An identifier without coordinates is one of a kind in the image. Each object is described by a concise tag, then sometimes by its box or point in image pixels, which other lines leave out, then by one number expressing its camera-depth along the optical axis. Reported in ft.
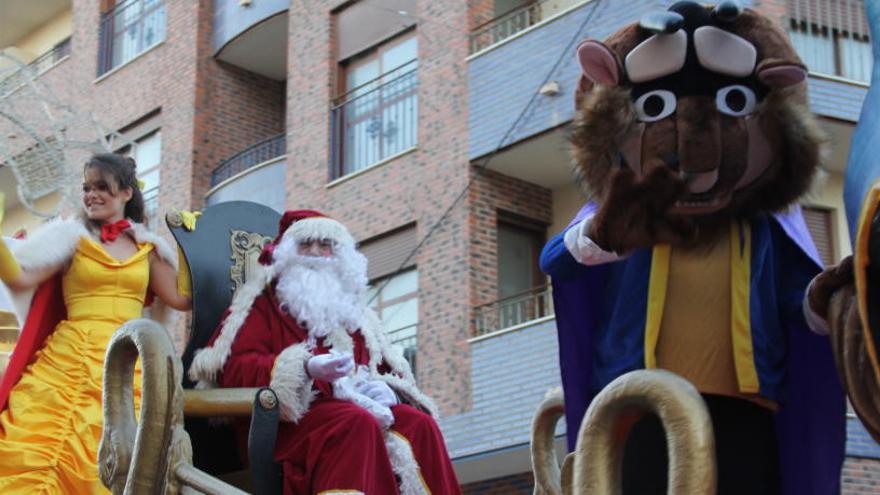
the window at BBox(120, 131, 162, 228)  65.36
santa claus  15.44
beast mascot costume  12.07
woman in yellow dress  16.71
